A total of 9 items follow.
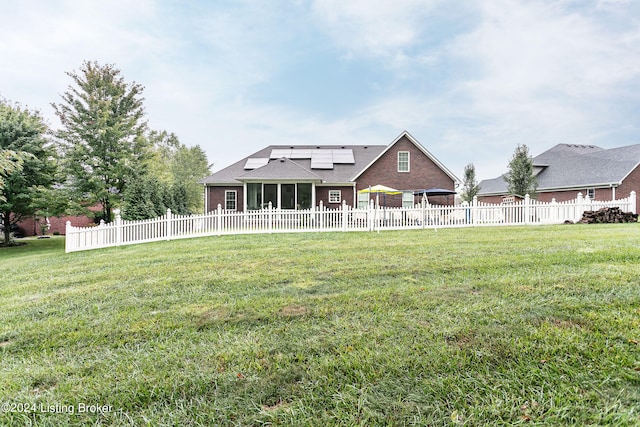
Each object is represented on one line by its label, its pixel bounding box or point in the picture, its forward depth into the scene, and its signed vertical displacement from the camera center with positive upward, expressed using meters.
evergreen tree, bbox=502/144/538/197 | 23.02 +2.85
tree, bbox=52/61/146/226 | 16.92 +4.28
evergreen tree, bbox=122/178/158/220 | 15.69 +0.62
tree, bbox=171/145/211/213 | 43.59 +7.16
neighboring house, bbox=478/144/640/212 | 22.44 +2.89
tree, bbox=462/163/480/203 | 26.33 +2.32
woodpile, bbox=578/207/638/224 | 12.62 -0.29
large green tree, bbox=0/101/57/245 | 15.51 +2.59
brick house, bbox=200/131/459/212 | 20.64 +1.98
